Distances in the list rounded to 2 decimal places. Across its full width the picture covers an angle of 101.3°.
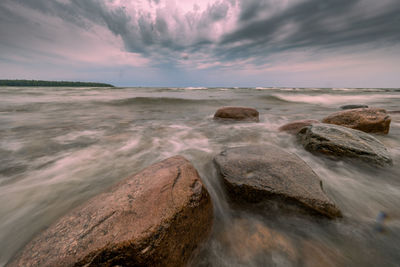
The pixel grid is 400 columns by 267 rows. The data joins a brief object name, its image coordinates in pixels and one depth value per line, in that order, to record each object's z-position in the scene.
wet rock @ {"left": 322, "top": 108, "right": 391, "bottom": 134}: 3.76
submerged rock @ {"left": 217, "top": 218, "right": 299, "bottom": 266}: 1.23
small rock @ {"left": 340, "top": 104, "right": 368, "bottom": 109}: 8.73
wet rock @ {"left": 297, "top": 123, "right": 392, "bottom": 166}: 2.43
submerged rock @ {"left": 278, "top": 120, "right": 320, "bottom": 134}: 4.05
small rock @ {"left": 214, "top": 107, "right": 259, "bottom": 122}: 5.69
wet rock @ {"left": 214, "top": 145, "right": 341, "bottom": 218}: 1.49
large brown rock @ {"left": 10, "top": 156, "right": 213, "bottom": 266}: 0.94
